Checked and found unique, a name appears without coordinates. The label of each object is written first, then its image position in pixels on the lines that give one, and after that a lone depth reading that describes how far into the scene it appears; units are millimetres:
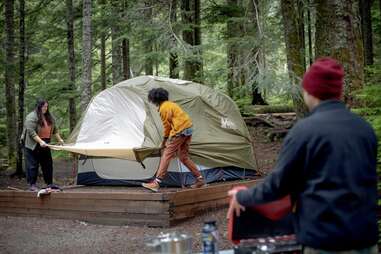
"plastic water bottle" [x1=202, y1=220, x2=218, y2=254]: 3492
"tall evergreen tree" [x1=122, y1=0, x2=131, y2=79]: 18125
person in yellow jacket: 7898
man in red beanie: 2379
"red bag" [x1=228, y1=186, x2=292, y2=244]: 3239
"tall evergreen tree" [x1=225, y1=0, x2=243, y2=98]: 12505
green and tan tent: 8930
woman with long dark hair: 8742
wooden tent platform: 7586
